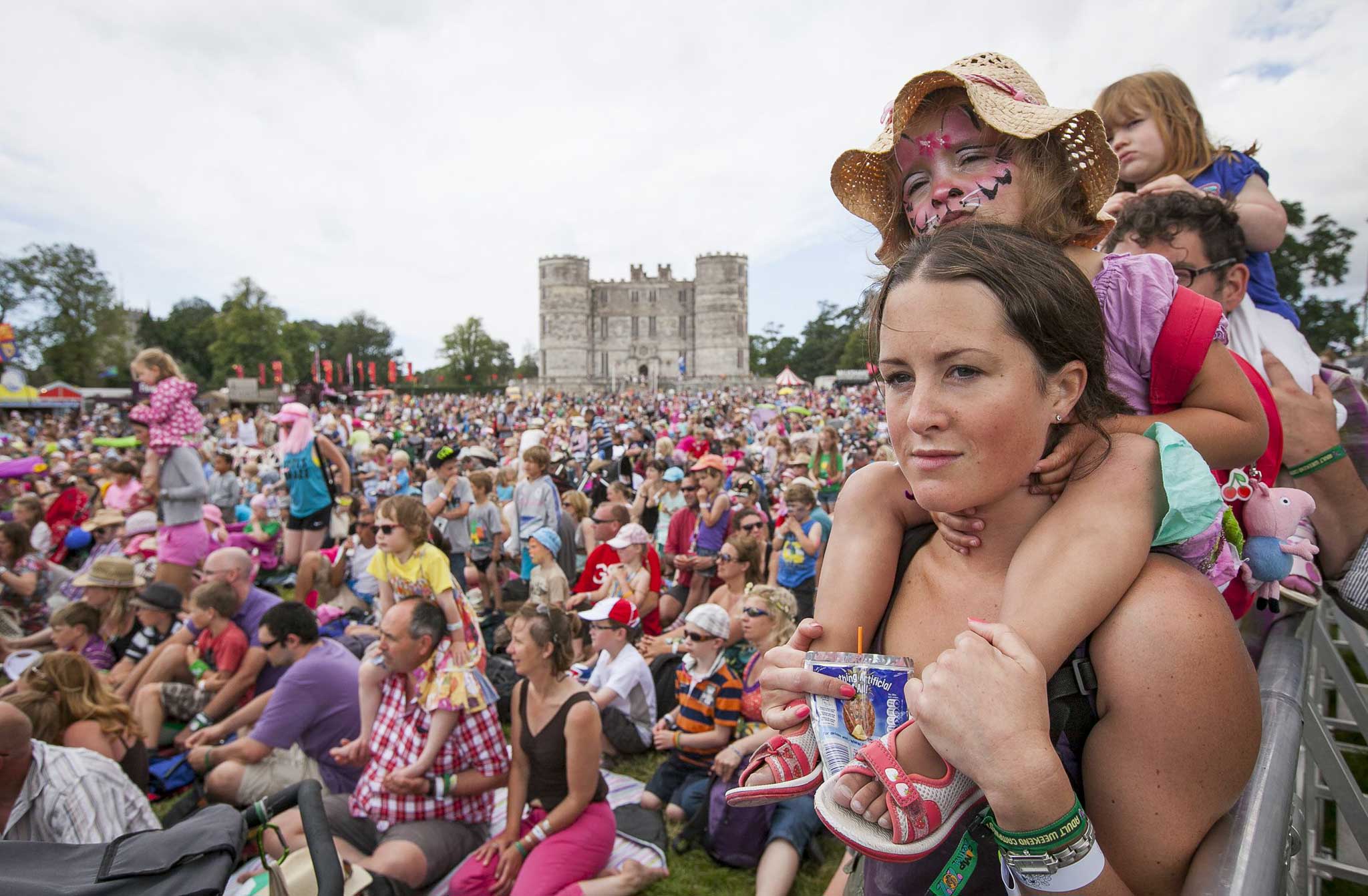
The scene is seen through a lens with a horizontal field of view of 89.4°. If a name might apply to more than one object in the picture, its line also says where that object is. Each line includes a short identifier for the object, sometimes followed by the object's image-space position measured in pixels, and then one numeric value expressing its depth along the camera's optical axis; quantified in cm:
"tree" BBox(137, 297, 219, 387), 6856
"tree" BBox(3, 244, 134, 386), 5053
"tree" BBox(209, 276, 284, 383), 6334
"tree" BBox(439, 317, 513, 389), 9019
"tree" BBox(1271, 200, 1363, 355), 3388
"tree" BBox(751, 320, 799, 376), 9600
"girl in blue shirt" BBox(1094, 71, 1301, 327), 226
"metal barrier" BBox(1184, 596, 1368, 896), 94
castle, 7681
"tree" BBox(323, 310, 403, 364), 8988
